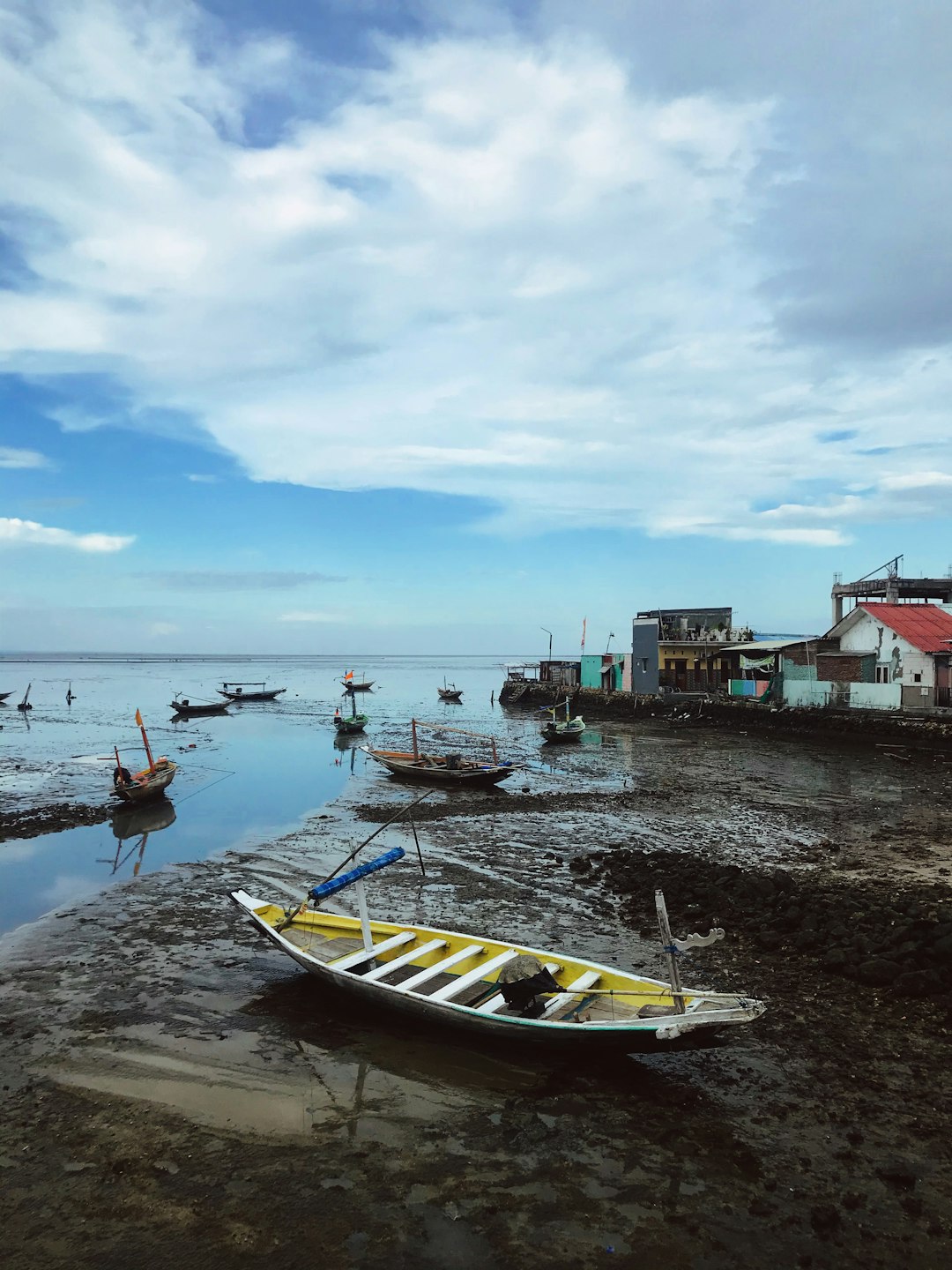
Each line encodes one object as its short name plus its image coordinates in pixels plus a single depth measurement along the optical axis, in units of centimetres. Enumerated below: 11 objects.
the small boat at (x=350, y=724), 4806
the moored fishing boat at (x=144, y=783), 2550
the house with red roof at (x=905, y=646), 3856
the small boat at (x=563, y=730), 4281
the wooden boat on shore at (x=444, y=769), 2858
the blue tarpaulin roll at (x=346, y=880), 1080
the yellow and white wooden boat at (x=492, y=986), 817
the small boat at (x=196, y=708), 6400
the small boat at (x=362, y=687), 8825
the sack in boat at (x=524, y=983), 880
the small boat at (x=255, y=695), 7611
